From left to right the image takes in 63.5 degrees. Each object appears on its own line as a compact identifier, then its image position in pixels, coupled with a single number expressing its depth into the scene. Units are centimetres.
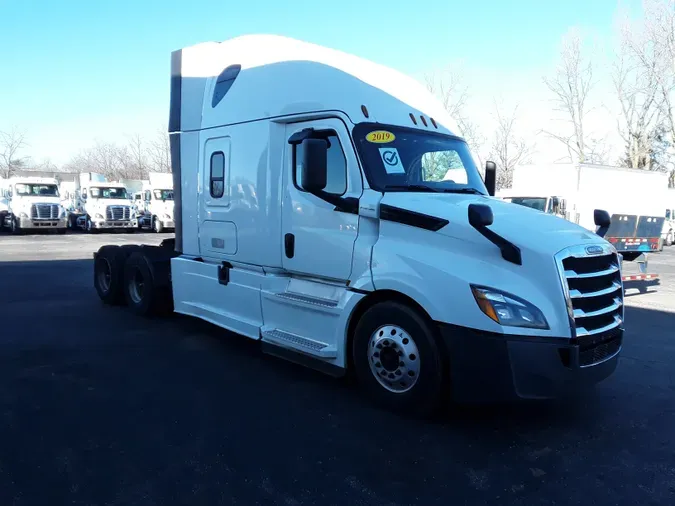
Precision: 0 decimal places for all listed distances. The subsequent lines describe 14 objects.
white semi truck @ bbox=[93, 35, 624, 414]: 399
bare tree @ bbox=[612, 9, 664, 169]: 4006
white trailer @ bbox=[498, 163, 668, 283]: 1791
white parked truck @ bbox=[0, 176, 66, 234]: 2559
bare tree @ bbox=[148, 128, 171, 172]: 6159
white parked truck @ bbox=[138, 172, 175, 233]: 2847
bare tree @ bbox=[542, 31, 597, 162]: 4428
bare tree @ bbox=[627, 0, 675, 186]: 3753
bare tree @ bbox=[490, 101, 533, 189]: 4706
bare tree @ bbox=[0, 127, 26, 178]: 5453
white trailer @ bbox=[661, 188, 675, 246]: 3008
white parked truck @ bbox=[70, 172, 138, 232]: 2794
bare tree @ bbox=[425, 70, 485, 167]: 3992
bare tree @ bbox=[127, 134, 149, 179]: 6550
